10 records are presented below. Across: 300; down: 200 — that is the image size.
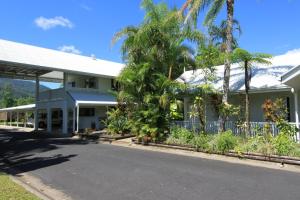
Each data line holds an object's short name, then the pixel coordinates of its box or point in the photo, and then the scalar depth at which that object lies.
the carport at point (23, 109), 25.15
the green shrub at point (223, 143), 8.88
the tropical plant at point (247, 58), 9.51
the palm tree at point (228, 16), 10.72
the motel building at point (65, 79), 18.57
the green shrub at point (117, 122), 15.53
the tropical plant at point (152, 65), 11.98
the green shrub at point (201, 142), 9.50
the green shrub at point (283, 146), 7.71
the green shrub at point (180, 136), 10.61
